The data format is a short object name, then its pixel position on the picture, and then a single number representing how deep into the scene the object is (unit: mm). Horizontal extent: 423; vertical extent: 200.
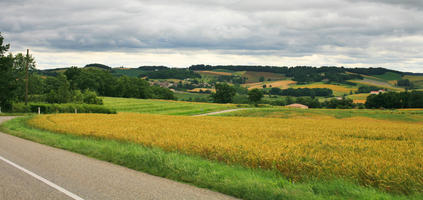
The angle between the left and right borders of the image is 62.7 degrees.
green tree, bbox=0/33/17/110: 56438
